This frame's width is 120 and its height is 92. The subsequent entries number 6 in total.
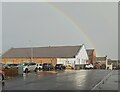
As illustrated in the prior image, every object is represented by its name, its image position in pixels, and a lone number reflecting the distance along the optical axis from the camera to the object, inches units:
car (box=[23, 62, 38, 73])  1149.1
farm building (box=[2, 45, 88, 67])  2001.9
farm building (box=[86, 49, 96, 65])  2655.6
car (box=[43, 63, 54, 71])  1491.6
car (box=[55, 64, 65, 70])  1595.9
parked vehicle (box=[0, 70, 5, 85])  600.8
